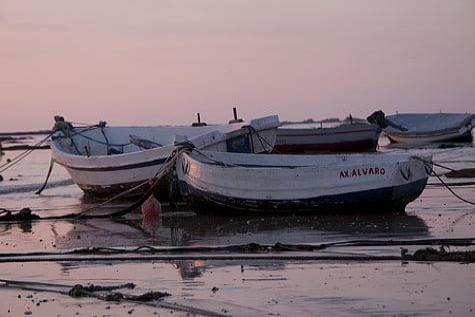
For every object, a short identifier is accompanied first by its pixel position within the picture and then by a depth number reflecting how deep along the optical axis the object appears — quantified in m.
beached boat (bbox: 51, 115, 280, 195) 21.09
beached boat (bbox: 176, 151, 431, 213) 16.33
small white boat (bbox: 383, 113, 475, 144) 54.06
